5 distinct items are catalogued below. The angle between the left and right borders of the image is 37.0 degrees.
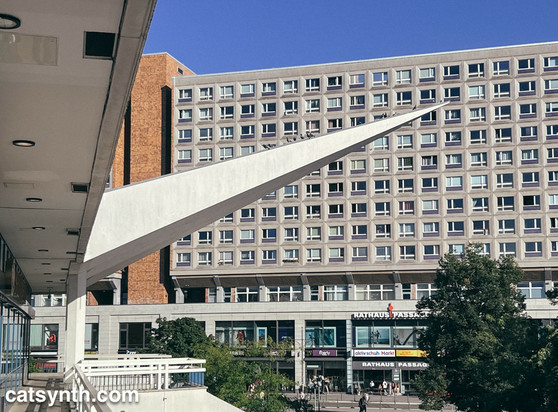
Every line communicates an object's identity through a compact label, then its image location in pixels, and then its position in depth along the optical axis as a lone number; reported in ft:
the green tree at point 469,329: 143.43
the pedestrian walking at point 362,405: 165.89
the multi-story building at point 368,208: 234.17
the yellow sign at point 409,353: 232.32
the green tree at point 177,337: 212.64
